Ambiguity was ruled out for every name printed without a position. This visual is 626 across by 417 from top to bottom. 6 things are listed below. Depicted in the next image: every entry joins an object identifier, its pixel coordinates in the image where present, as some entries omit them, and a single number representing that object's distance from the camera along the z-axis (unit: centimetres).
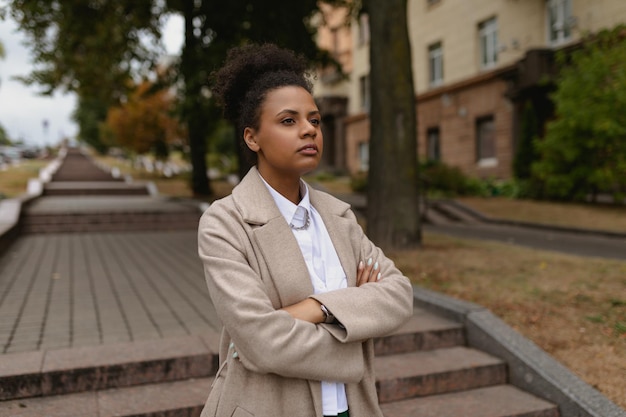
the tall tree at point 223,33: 1310
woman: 181
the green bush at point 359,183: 2280
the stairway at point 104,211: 1333
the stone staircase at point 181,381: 387
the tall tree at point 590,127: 1438
